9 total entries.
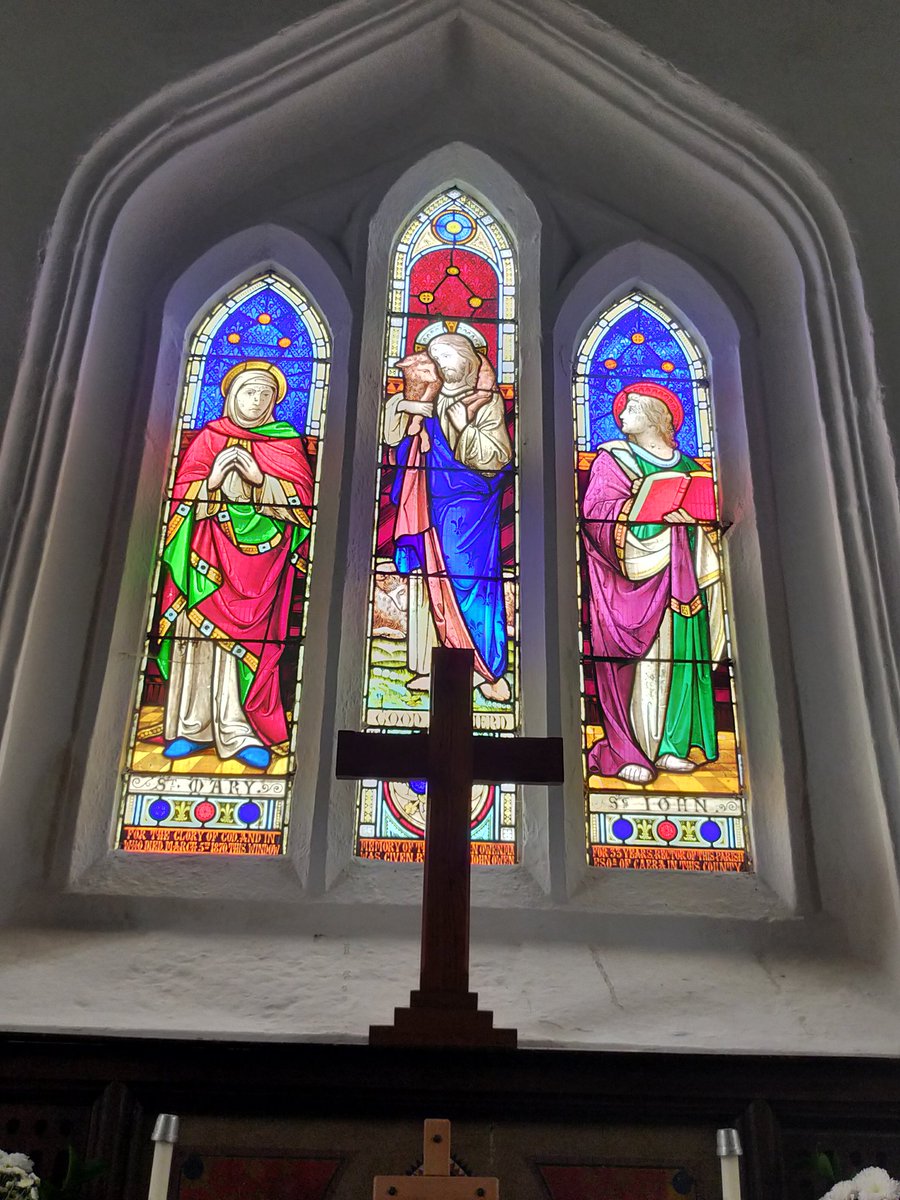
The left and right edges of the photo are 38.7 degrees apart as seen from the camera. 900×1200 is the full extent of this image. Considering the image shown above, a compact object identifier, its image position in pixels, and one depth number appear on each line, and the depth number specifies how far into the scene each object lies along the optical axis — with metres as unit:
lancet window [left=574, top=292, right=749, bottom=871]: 4.14
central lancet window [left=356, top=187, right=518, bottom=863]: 4.16
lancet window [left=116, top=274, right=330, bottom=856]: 4.09
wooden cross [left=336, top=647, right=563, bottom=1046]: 2.80
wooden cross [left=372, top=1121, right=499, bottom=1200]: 2.24
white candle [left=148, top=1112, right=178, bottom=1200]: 2.30
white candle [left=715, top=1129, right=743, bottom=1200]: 2.37
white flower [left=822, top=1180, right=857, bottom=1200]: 2.72
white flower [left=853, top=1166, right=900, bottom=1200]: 2.68
